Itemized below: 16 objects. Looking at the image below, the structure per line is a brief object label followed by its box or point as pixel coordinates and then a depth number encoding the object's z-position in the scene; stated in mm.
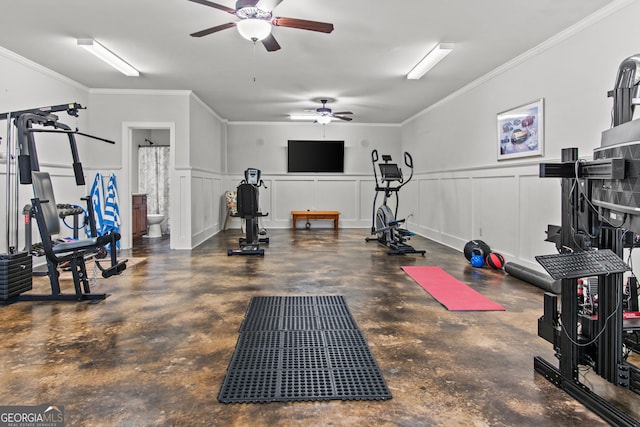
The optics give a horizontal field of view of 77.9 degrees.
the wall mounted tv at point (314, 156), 10570
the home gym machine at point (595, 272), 1816
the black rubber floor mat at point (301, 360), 2115
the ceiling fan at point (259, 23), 3231
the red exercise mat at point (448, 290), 3660
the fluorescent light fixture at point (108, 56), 4569
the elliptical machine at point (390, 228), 6562
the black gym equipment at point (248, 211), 6625
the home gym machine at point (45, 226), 3666
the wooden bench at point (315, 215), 10297
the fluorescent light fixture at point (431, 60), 4715
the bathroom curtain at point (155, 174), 9562
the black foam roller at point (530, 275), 4155
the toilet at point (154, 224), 8734
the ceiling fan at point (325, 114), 8109
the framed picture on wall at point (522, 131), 4730
